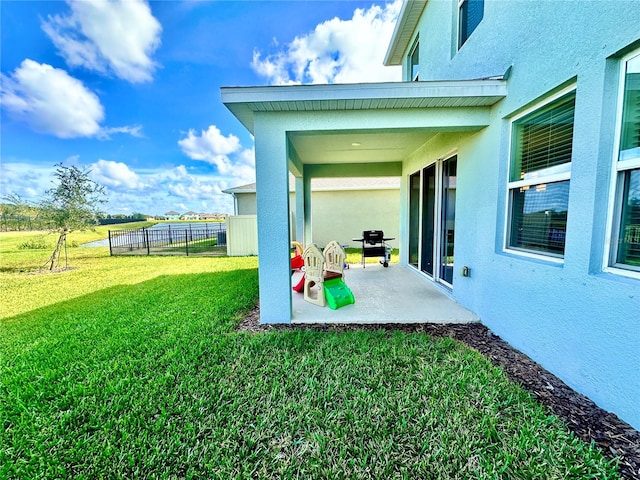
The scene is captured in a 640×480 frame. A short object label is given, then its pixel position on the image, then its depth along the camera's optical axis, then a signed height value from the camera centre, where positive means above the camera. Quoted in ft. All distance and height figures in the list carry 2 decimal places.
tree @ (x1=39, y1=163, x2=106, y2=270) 28.14 +1.88
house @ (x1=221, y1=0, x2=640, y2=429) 6.95 +2.02
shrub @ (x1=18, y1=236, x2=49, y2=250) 28.89 -2.56
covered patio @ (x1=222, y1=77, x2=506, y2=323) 10.93 +4.18
